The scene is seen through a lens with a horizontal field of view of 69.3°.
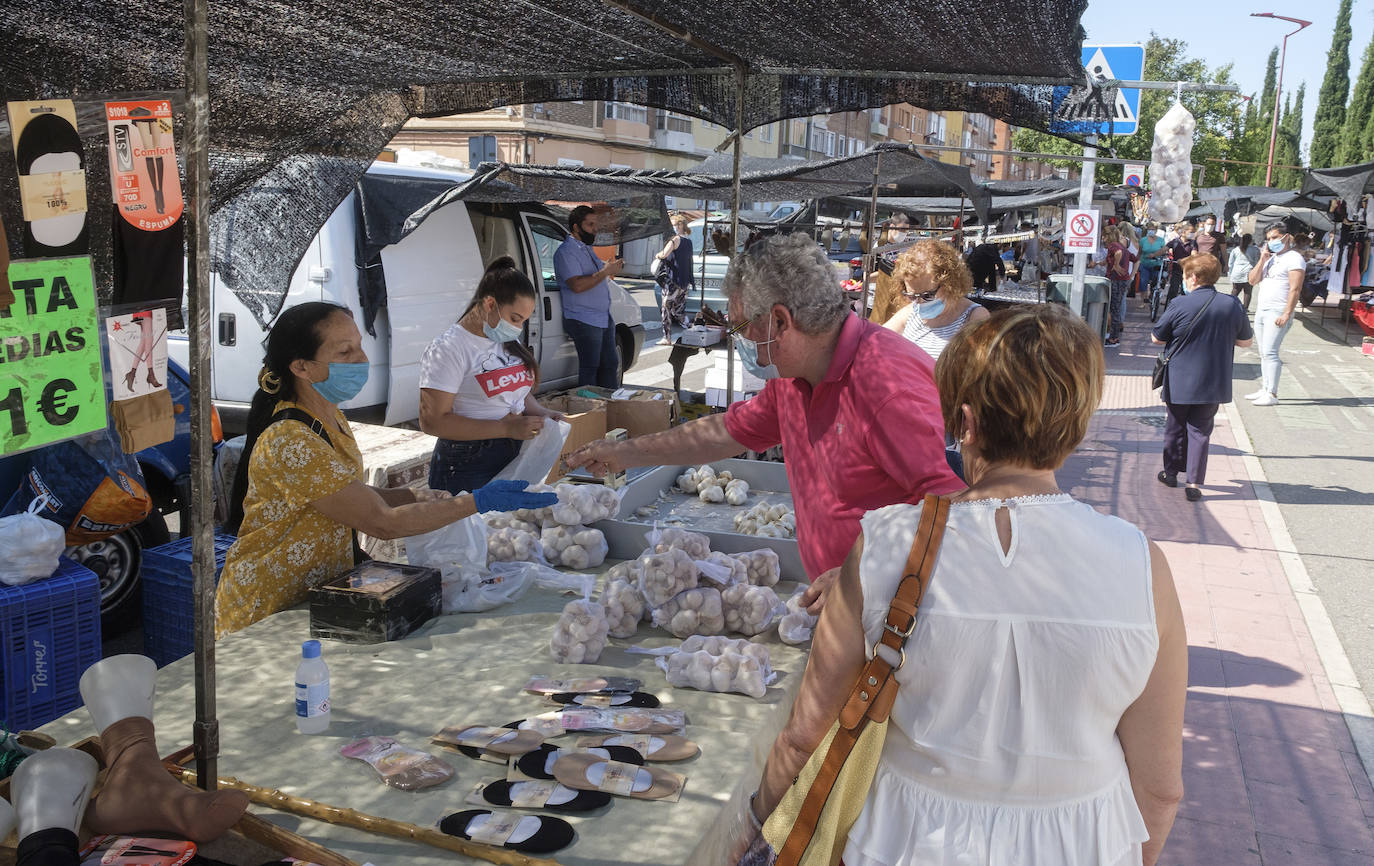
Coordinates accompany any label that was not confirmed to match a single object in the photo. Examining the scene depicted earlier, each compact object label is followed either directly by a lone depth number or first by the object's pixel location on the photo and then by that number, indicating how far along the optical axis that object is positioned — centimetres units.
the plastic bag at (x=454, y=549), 329
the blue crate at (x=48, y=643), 365
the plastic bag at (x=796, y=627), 289
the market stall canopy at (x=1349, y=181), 1492
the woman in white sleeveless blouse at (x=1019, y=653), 149
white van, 721
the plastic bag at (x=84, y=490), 443
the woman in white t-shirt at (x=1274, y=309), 1103
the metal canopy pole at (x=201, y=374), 176
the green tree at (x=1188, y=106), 3178
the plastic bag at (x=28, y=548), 367
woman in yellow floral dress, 288
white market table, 192
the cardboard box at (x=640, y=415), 640
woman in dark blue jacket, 760
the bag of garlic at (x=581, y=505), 365
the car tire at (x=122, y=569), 484
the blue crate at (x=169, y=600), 416
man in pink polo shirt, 254
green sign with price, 230
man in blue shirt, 920
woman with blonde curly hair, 620
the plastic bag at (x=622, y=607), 291
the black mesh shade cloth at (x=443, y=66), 290
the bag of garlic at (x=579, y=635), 271
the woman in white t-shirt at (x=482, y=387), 451
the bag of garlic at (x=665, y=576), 296
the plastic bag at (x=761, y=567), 337
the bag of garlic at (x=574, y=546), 355
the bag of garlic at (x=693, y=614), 292
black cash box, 276
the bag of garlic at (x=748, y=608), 297
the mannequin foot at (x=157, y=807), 176
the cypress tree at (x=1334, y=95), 4744
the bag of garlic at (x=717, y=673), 253
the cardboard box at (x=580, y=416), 589
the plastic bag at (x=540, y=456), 457
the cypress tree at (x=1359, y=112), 3938
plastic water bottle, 223
